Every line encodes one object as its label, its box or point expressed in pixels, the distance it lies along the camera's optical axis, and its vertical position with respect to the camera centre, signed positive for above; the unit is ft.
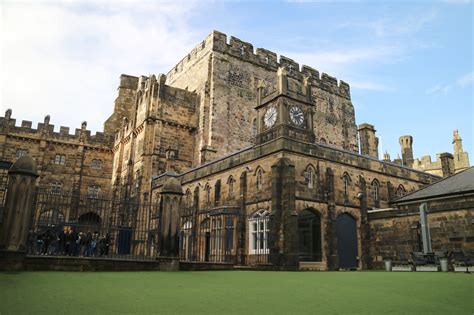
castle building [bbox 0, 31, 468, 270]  64.59 +22.04
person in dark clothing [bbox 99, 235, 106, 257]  56.30 -0.11
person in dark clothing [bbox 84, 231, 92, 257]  49.45 +1.09
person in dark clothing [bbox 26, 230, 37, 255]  39.78 +0.21
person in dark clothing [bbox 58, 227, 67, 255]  49.17 +1.29
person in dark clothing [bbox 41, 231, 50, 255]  43.51 +0.73
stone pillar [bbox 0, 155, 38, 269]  33.63 +3.22
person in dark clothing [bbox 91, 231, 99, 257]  60.59 +0.18
